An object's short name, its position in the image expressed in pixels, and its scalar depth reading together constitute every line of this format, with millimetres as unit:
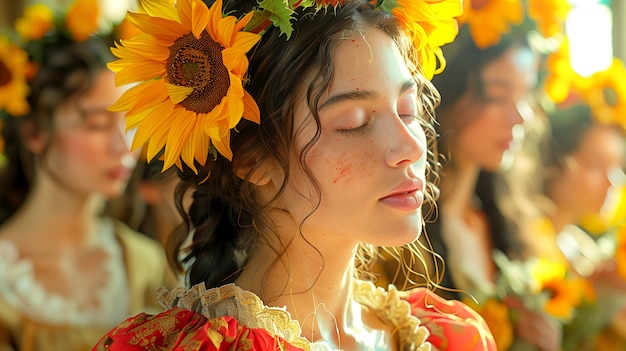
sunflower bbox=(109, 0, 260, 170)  1000
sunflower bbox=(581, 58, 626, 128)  2426
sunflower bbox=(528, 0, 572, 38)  2219
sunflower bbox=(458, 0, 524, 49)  2172
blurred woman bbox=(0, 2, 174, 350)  2102
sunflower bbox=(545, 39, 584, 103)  2309
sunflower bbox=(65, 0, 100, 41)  2270
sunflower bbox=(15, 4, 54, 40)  2307
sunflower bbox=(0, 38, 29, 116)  2277
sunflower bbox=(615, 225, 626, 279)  2334
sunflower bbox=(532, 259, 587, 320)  2184
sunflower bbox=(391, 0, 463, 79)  1098
